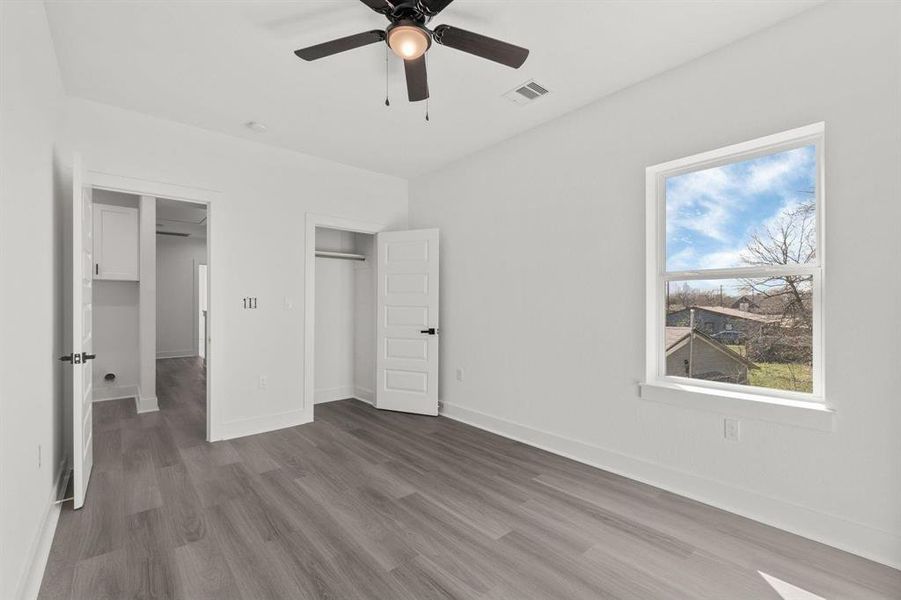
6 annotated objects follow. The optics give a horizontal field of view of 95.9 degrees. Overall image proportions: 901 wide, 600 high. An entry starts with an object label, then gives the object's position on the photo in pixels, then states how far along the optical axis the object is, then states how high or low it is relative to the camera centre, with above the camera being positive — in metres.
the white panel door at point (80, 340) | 2.48 -0.26
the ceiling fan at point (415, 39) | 1.91 +1.27
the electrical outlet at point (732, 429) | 2.48 -0.80
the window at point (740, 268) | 2.38 +0.20
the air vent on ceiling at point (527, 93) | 2.98 +1.56
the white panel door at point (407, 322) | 4.62 -0.26
